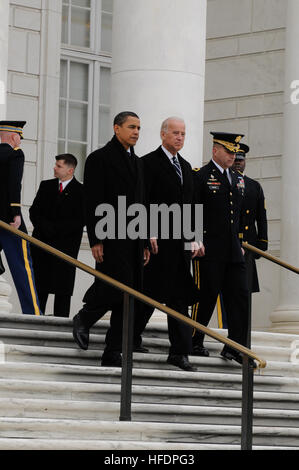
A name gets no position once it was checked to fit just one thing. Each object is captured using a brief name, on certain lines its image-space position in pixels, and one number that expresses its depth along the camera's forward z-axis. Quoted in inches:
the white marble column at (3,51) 466.3
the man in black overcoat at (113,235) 401.7
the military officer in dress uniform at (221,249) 439.2
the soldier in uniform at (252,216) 507.5
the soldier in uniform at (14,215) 451.8
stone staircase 359.6
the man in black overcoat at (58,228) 505.7
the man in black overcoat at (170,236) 423.8
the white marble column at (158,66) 492.1
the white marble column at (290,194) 569.6
